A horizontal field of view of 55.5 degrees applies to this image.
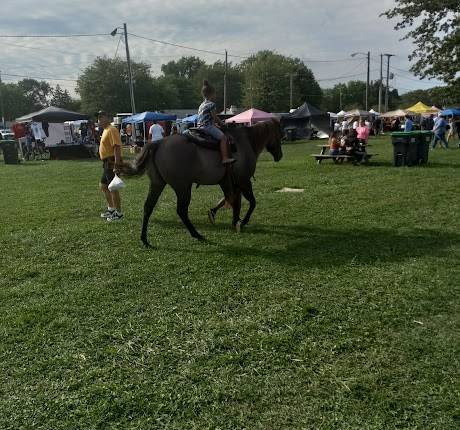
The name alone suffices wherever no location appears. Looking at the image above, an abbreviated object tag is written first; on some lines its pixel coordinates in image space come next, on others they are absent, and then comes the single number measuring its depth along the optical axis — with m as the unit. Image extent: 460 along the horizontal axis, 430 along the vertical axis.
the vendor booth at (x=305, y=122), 35.81
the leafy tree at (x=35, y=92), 95.88
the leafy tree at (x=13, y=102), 87.56
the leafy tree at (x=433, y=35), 17.64
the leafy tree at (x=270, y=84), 68.19
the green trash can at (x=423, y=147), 14.59
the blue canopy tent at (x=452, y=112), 41.24
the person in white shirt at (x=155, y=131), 19.83
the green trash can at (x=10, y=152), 21.75
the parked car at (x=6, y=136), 34.75
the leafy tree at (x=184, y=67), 117.50
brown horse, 6.37
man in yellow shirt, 7.83
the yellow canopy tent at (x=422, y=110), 40.86
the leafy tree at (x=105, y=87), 62.22
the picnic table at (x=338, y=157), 15.65
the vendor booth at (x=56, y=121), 23.52
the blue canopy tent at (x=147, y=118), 28.58
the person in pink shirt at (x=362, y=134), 16.64
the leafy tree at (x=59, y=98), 89.00
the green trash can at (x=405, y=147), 14.19
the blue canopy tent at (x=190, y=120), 31.72
